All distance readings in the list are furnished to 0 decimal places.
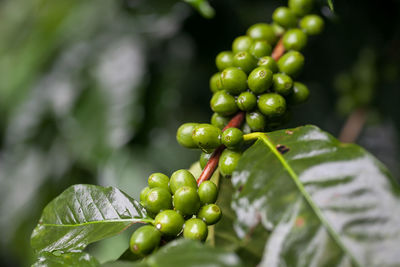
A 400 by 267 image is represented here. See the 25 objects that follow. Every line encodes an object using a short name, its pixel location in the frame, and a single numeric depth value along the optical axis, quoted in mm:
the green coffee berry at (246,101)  587
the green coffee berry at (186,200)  556
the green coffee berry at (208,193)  562
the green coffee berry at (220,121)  602
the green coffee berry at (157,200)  561
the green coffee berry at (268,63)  594
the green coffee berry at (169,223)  552
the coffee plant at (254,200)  528
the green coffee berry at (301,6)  633
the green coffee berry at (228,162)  575
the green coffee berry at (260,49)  606
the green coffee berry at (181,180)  566
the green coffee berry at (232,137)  572
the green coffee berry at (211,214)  558
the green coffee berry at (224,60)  616
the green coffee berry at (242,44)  618
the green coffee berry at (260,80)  581
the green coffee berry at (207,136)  574
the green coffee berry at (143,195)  572
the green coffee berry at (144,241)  545
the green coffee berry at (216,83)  605
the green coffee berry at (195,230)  547
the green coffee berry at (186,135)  595
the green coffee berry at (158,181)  574
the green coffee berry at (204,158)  592
